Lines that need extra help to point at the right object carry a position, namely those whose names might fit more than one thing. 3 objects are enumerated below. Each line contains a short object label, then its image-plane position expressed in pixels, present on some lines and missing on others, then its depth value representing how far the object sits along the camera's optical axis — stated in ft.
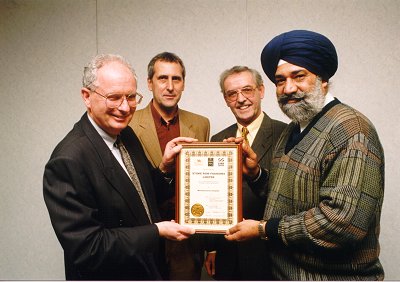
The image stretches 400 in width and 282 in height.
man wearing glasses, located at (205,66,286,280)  6.37
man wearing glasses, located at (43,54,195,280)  4.28
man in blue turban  4.21
